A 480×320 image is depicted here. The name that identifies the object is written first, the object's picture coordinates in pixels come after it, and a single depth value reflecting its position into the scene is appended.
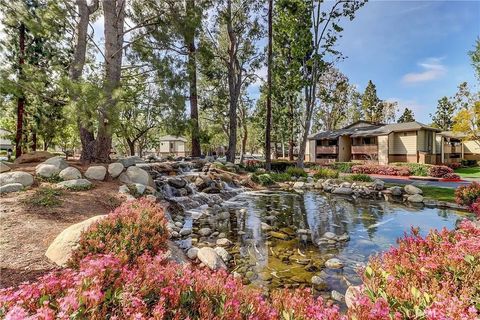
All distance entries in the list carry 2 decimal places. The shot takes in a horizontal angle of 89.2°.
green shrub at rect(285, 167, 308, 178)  19.34
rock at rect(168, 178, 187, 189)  12.01
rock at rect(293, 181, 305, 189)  16.48
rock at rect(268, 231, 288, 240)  7.34
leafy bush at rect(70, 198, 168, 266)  3.53
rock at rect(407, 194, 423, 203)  11.89
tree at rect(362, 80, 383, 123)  47.03
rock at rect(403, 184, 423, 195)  13.01
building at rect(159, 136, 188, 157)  56.94
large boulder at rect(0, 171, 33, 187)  7.09
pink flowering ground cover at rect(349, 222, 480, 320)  1.93
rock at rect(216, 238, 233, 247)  6.56
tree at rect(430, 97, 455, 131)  47.78
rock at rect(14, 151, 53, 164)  10.40
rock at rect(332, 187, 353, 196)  14.60
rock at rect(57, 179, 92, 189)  7.54
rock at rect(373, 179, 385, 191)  14.63
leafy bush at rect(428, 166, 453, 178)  19.08
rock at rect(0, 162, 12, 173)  8.25
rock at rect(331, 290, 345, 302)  4.20
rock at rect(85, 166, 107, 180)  8.88
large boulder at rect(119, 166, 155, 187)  9.66
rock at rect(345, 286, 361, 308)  3.57
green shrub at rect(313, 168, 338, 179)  18.63
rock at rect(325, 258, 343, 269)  5.44
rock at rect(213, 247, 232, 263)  5.68
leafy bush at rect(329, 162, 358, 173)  23.86
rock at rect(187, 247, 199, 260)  5.62
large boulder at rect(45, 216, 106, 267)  3.80
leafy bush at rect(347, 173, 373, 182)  16.78
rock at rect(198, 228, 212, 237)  7.26
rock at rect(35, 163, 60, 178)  8.02
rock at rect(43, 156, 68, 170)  8.64
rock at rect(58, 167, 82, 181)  8.15
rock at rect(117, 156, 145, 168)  11.14
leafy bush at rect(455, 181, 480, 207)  9.68
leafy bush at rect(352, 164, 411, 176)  21.19
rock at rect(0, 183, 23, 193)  6.64
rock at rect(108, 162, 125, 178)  9.52
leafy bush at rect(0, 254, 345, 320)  1.74
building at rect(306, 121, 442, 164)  26.89
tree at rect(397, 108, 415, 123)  53.50
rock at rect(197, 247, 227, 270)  5.20
